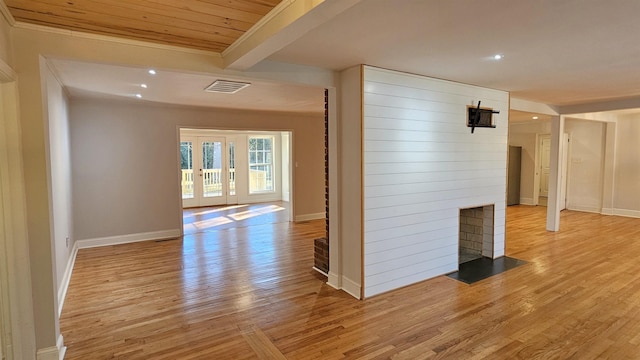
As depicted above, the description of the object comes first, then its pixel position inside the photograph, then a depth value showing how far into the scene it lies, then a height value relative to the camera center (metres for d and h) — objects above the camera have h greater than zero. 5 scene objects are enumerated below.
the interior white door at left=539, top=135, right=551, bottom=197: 9.51 -0.23
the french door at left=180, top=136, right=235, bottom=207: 9.20 -0.33
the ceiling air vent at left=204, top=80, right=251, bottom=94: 3.89 +0.86
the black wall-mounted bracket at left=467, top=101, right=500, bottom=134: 4.26 +0.49
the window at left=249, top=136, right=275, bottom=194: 10.03 -0.16
